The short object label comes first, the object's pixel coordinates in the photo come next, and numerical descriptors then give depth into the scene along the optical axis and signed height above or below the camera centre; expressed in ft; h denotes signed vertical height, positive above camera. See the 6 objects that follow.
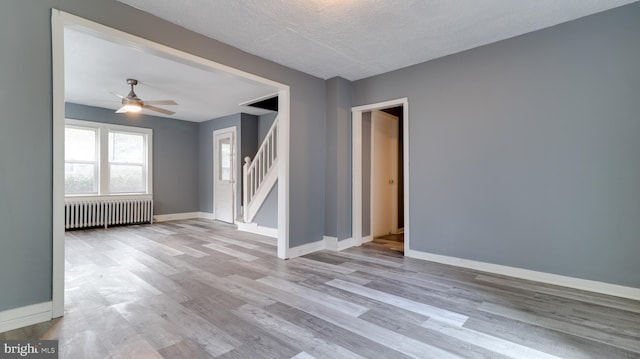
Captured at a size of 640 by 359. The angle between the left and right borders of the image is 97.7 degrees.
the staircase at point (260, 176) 17.45 +0.36
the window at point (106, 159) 19.24 +1.70
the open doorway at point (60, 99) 6.99 +2.11
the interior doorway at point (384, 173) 16.26 +0.47
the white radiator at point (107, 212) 18.78 -2.19
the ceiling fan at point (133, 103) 14.11 +4.10
